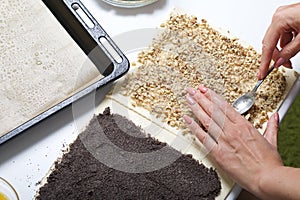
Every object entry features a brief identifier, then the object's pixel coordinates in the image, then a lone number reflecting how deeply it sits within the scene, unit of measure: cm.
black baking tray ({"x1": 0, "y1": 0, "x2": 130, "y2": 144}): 120
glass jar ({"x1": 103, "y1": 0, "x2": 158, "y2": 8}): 138
